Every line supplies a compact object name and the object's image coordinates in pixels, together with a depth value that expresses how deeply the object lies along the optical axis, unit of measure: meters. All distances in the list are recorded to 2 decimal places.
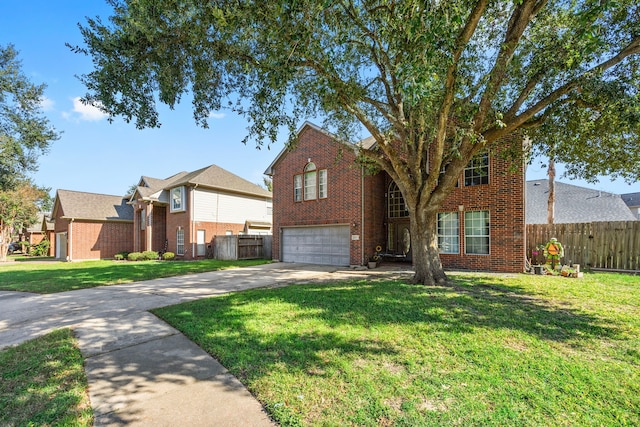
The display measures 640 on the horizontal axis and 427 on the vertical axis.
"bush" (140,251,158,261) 20.44
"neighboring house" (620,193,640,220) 33.38
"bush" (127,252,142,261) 20.47
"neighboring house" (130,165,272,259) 20.16
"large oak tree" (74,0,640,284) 5.43
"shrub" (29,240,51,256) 30.23
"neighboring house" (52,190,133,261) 22.97
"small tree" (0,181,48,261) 25.41
